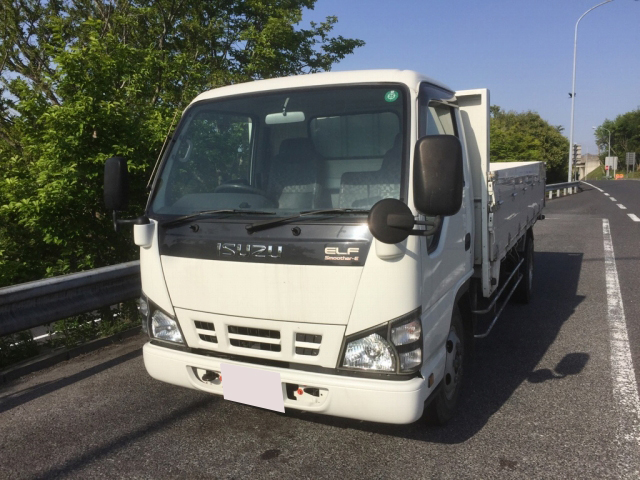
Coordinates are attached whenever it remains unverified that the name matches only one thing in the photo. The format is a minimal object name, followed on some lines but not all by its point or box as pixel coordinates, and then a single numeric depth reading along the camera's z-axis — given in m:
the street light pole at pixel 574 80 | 33.77
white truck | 2.81
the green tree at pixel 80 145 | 6.33
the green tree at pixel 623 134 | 95.31
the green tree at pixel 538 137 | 37.03
